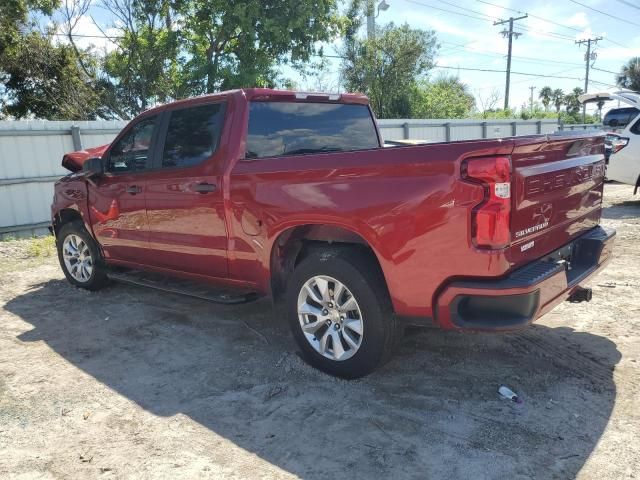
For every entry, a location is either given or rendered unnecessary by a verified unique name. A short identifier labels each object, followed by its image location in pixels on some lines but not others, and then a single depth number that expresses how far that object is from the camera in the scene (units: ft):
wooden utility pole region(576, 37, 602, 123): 166.53
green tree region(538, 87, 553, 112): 244.83
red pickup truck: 9.50
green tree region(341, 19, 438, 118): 88.48
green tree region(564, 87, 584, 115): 212.70
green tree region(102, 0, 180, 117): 55.26
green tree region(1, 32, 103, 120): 61.26
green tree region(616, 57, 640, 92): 138.22
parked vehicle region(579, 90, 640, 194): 32.19
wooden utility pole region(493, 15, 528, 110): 120.37
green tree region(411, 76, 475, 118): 95.25
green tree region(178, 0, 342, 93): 52.16
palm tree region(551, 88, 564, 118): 239.09
